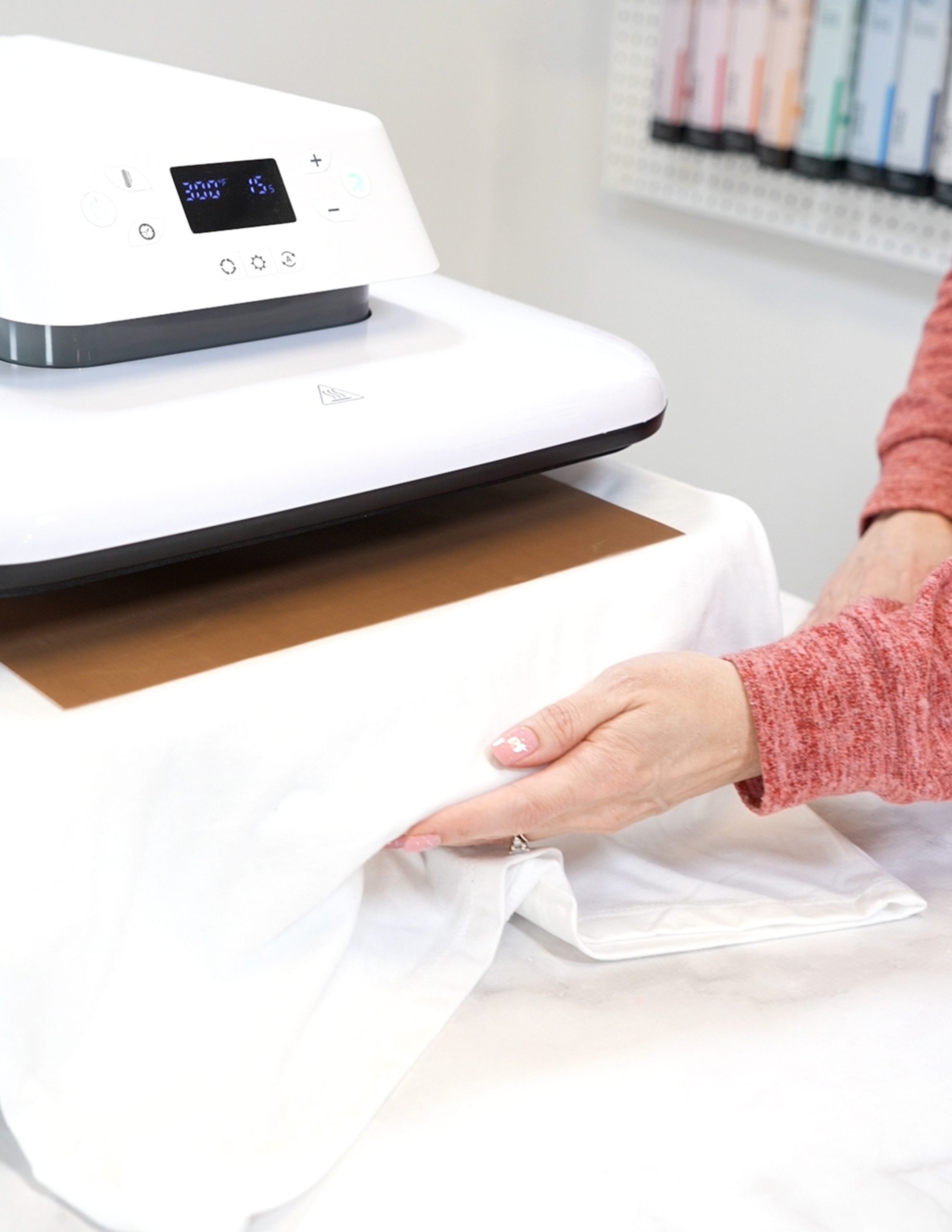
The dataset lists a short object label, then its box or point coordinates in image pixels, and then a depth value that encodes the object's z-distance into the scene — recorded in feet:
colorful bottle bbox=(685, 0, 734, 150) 6.15
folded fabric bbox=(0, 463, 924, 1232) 1.85
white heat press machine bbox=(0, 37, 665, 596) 2.03
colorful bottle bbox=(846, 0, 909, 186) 5.53
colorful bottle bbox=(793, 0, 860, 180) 5.66
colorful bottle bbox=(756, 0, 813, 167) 5.84
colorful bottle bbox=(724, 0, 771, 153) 5.98
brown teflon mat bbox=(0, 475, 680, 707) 2.03
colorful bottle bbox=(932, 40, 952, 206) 5.45
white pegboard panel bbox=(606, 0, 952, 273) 5.88
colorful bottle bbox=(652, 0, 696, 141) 6.32
